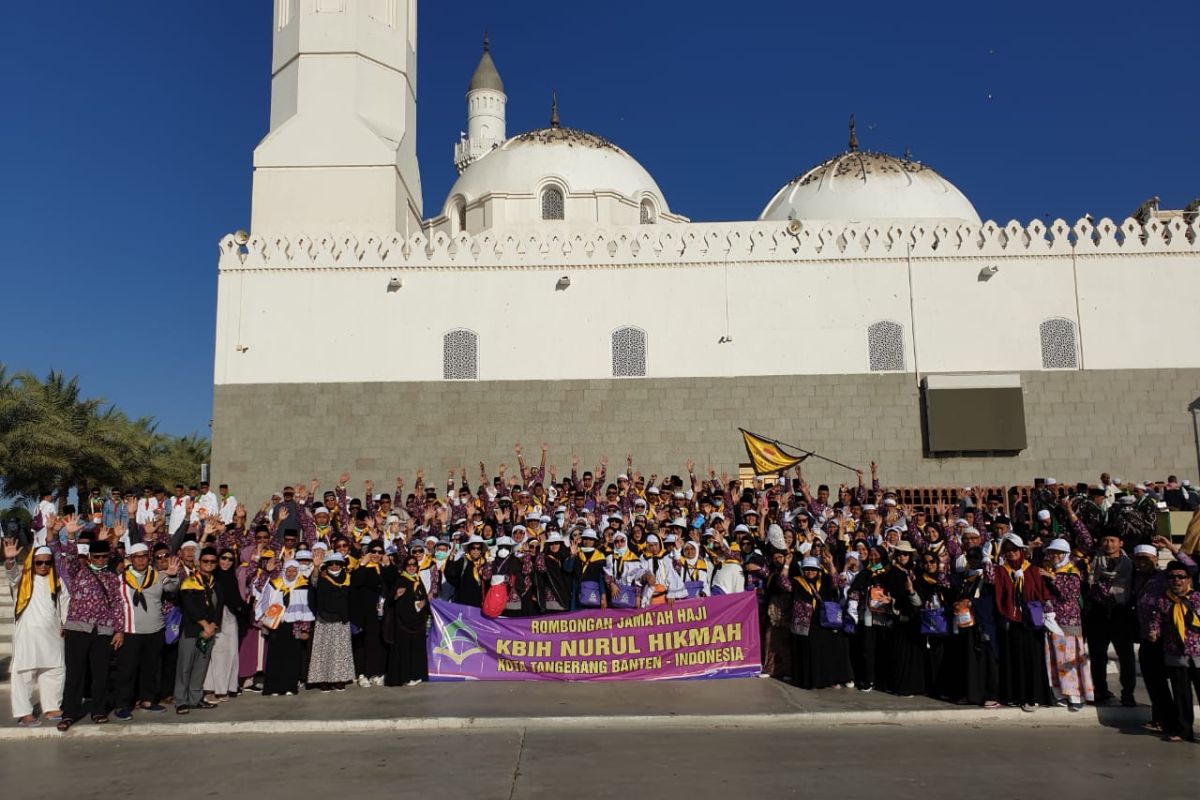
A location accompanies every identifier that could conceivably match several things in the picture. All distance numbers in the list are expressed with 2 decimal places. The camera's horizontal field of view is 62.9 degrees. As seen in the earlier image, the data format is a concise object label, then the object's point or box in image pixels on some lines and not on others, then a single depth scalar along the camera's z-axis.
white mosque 17.95
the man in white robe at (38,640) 7.86
